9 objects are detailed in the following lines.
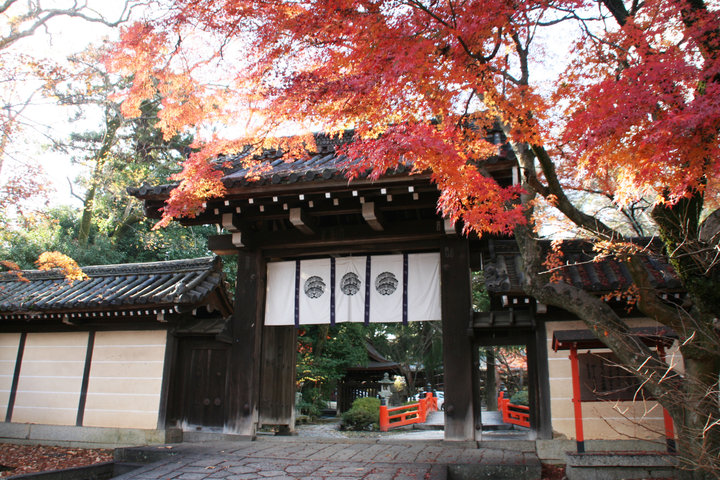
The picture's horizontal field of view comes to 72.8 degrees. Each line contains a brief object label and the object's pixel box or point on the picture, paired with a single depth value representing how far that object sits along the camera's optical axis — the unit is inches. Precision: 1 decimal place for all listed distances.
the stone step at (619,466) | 199.8
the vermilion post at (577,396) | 233.0
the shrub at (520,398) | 730.9
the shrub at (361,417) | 533.0
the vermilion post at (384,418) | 496.3
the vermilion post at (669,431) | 209.2
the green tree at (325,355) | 649.0
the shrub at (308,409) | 631.6
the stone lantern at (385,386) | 730.6
